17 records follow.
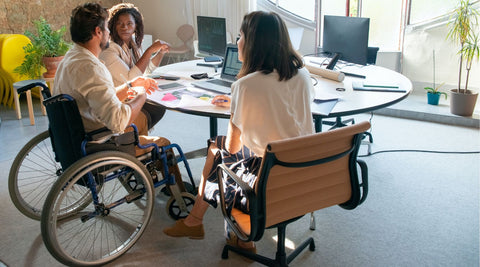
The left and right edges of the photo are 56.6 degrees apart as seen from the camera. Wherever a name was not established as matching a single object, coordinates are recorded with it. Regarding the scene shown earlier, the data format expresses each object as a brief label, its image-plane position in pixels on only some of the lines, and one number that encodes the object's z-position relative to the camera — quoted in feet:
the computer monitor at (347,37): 9.43
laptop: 9.12
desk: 7.16
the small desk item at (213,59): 11.73
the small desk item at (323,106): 7.04
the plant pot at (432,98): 13.80
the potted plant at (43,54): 13.78
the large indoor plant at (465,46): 12.39
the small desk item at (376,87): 8.43
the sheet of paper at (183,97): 7.66
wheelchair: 6.11
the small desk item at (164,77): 9.75
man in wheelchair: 6.30
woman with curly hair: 8.68
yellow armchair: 14.28
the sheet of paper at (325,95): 7.82
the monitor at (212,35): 10.69
